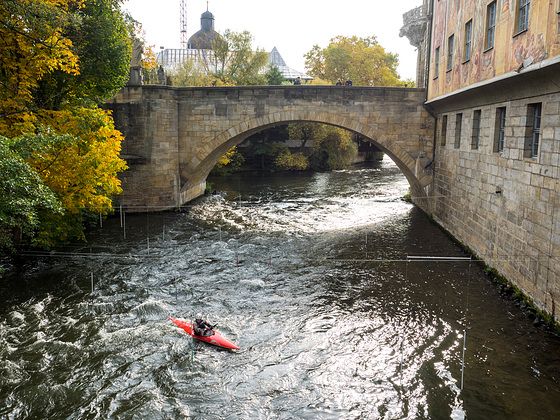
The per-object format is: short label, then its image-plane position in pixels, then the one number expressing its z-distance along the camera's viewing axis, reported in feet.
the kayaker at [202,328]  32.35
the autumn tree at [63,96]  37.50
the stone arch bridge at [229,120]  68.13
